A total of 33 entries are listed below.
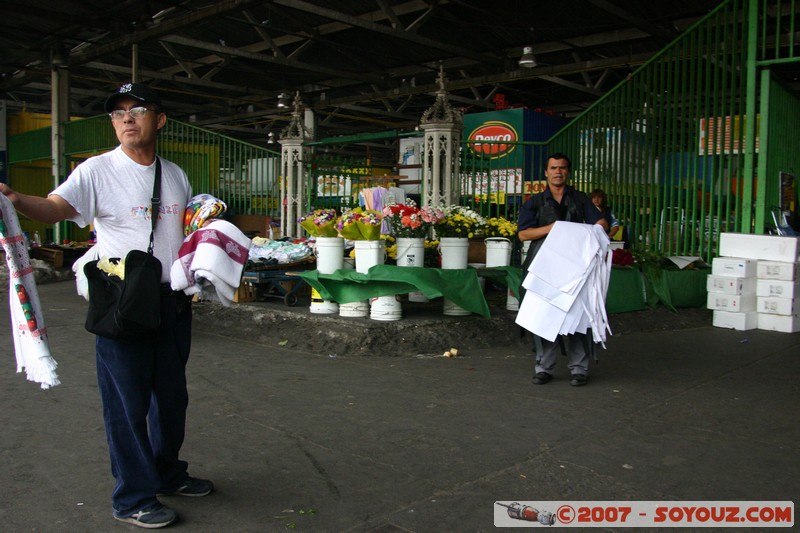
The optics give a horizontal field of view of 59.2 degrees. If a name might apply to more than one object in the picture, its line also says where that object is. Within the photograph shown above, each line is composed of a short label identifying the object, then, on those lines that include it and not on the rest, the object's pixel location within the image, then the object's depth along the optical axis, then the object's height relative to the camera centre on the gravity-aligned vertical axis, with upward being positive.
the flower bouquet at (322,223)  8.10 -0.03
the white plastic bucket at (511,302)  8.53 -0.97
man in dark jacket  5.86 +0.05
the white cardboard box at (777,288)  8.82 -0.79
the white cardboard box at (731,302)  8.96 -0.99
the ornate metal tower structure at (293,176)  11.91 +0.76
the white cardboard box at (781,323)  8.84 -1.23
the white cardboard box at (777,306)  8.84 -1.01
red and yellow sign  15.72 +2.06
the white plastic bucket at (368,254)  7.84 -0.37
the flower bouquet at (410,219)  7.94 +0.03
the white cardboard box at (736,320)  8.96 -1.22
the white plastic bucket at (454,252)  8.09 -0.34
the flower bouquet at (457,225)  8.12 -0.04
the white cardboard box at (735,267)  8.95 -0.53
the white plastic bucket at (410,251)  7.99 -0.33
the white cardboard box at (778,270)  8.80 -0.56
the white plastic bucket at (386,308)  7.61 -0.94
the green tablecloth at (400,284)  7.49 -0.68
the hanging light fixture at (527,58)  15.23 +3.57
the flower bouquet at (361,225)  7.79 -0.05
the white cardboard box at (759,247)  8.84 -0.27
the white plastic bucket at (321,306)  8.15 -0.99
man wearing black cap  3.15 -0.53
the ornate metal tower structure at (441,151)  10.25 +1.04
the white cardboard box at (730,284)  8.95 -0.76
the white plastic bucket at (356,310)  7.87 -0.99
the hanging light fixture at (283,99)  20.36 +3.52
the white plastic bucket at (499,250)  8.57 -0.34
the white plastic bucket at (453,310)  7.94 -0.99
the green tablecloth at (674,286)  9.70 -0.85
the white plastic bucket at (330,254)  8.14 -0.38
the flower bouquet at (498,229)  8.84 -0.08
